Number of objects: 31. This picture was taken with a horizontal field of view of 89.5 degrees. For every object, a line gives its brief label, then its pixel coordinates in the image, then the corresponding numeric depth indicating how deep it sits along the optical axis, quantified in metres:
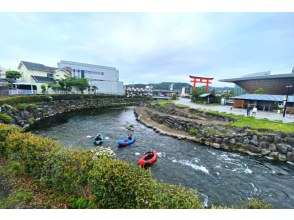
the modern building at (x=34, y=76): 38.62
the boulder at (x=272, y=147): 13.50
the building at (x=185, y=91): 114.71
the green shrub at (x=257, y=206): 5.21
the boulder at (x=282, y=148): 13.01
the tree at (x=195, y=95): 50.80
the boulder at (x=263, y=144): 13.88
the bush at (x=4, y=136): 7.95
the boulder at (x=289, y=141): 13.35
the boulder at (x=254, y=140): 14.46
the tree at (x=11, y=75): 36.84
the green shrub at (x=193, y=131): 18.79
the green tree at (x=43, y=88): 40.45
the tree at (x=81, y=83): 48.04
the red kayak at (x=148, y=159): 11.35
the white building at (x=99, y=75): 61.78
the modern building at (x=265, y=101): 29.71
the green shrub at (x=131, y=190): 4.18
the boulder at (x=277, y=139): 13.74
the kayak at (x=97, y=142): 15.38
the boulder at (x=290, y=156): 12.55
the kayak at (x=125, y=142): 15.28
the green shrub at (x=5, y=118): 17.52
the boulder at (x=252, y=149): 13.84
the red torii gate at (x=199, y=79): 64.19
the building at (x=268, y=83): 39.75
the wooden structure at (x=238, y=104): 34.78
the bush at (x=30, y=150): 6.20
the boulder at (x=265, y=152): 13.36
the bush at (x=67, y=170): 5.33
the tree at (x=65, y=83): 44.56
